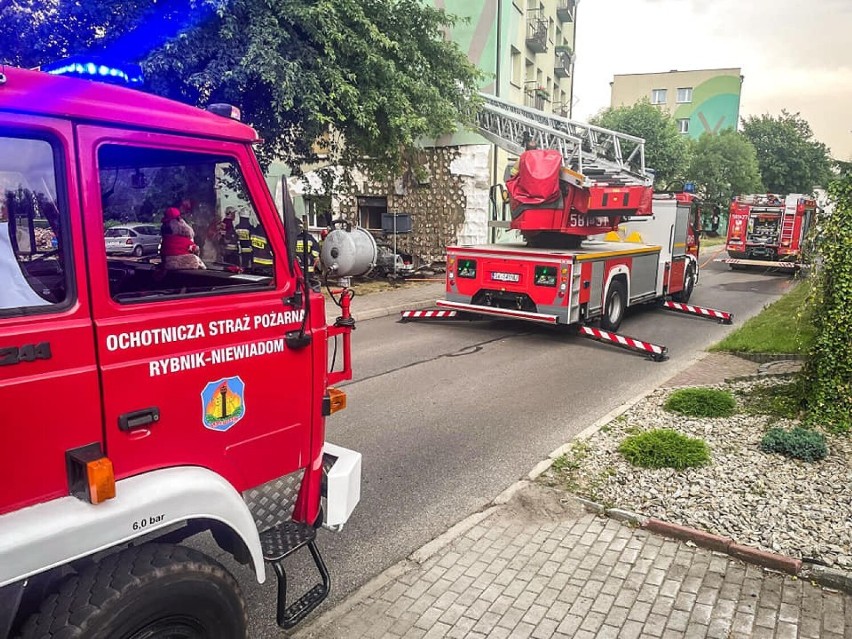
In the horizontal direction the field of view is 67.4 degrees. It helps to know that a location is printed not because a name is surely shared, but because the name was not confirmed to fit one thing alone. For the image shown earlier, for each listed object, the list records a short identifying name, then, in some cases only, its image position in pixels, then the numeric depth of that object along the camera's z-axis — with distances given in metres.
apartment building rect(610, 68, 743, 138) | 59.22
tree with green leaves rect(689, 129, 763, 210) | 38.56
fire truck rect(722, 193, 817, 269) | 24.30
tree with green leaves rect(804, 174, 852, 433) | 5.87
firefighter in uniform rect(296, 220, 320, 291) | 3.02
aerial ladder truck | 10.45
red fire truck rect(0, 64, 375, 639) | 2.17
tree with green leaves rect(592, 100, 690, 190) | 32.97
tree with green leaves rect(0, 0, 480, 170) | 8.52
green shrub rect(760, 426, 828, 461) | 5.39
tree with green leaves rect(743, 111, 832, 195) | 45.59
